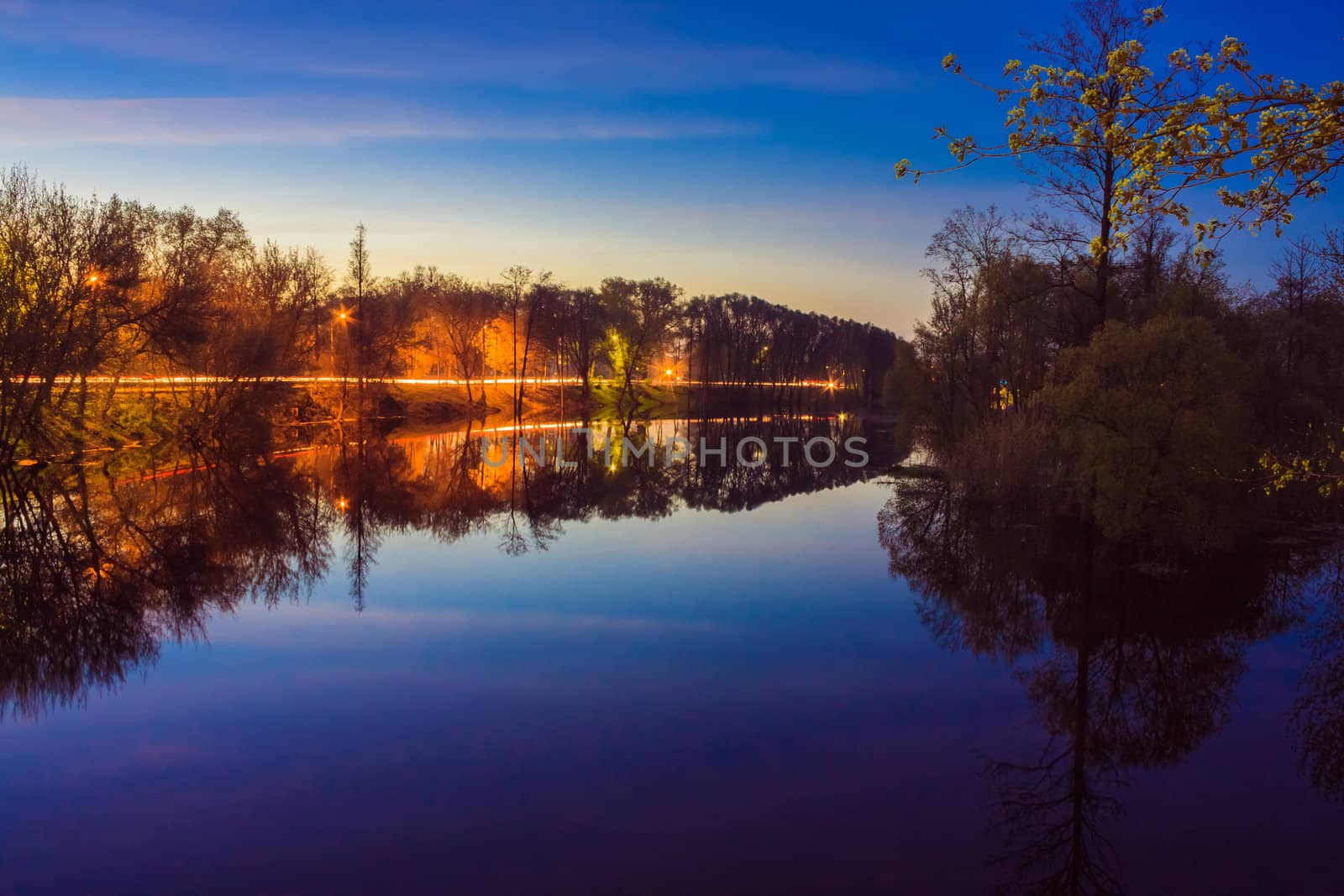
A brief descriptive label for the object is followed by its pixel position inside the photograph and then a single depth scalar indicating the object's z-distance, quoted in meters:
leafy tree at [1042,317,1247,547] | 18.14
